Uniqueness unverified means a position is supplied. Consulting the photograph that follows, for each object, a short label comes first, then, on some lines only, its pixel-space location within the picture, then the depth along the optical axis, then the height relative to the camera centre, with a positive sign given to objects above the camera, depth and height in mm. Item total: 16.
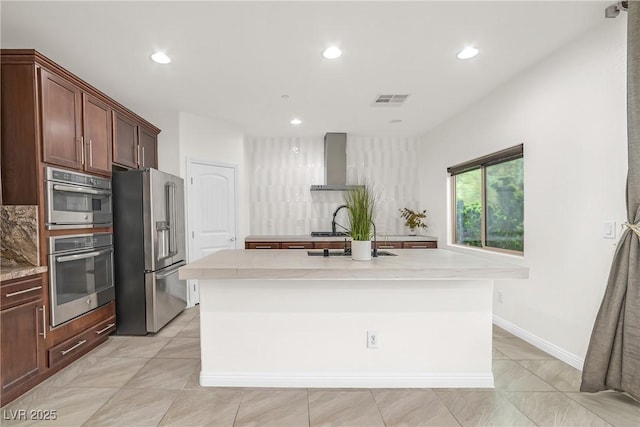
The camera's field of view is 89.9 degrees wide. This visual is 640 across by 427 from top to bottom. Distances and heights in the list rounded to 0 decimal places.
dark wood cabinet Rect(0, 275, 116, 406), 1947 -862
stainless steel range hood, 5027 +753
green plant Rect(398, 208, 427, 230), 5082 -143
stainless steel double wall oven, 2342 -254
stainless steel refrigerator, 3111 -372
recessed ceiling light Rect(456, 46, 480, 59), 2488 +1233
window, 3154 +77
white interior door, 4109 +48
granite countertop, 1953 -356
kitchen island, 2146 -821
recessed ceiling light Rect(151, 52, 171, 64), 2532 +1256
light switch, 2117 -159
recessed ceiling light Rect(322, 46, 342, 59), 2453 +1234
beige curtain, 1856 -561
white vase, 2229 -278
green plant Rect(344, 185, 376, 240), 2215 -13
